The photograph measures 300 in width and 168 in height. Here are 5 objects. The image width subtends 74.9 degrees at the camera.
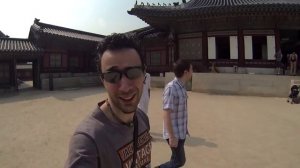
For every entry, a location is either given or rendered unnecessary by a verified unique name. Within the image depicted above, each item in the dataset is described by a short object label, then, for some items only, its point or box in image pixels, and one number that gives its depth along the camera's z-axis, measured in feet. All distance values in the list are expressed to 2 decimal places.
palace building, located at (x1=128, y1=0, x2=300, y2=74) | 35.11
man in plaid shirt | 8.20
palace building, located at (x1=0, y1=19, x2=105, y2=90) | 42.75
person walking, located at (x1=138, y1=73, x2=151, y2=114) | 13.44
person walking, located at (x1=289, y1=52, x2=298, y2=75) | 35.11
